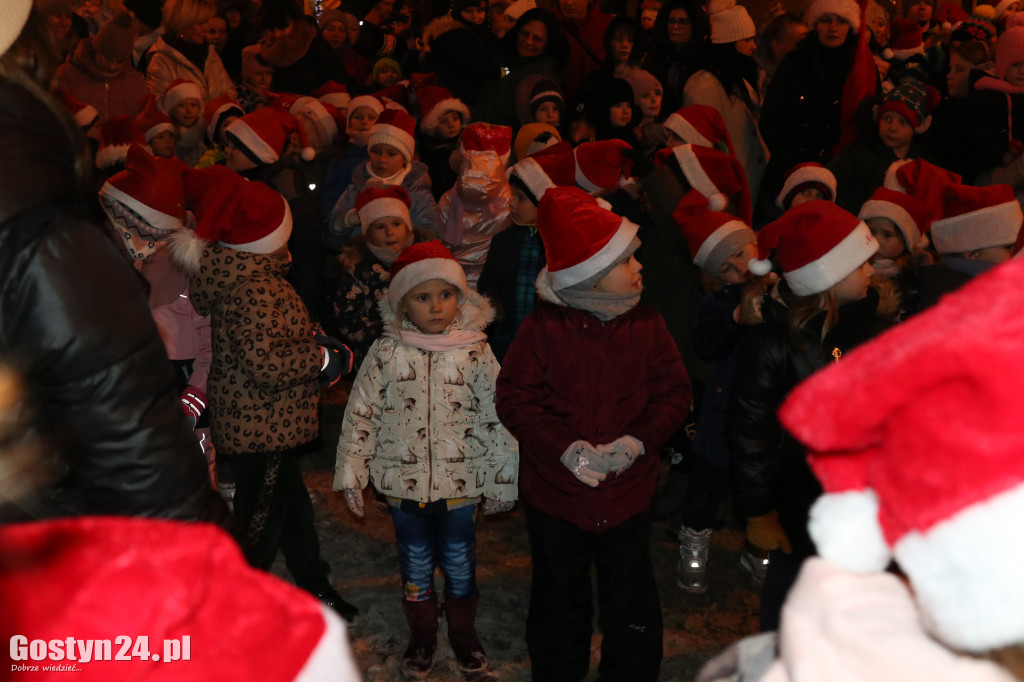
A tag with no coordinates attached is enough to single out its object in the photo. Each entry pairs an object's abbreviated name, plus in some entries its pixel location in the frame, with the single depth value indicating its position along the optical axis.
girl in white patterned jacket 3.36
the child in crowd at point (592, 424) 3.07
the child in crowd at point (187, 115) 7.17
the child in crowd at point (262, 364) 3.46
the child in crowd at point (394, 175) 5.86
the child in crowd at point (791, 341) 3.08
